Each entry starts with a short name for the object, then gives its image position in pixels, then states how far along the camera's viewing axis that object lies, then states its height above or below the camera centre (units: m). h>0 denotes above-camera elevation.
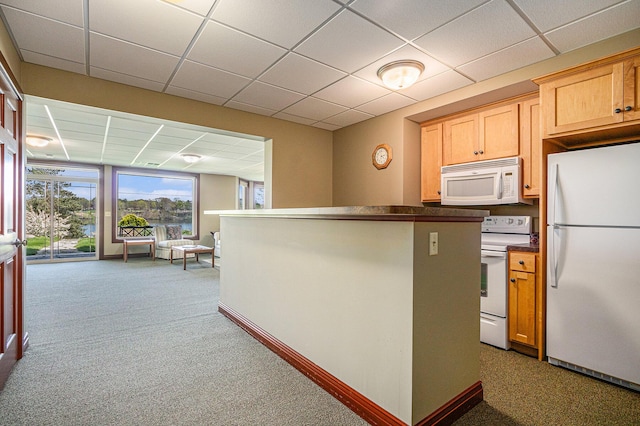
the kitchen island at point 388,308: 1.56 -0.54
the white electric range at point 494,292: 2.70 -0.69
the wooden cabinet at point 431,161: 3.63 +0.63
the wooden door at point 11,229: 2.03 -0.12
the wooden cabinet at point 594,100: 2.12 +0.83
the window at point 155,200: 8.18 +0.35
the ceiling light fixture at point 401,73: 2.65 +1.23
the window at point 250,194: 10.23 +0.63
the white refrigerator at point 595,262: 2.04 -0.33
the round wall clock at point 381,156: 3.88 +0.74
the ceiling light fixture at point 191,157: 6.37 +1.14
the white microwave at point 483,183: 2.95 +0.32
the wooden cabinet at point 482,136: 3.04 +0.82
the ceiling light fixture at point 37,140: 4.98 +1.17
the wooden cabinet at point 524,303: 2.54 -0.73
